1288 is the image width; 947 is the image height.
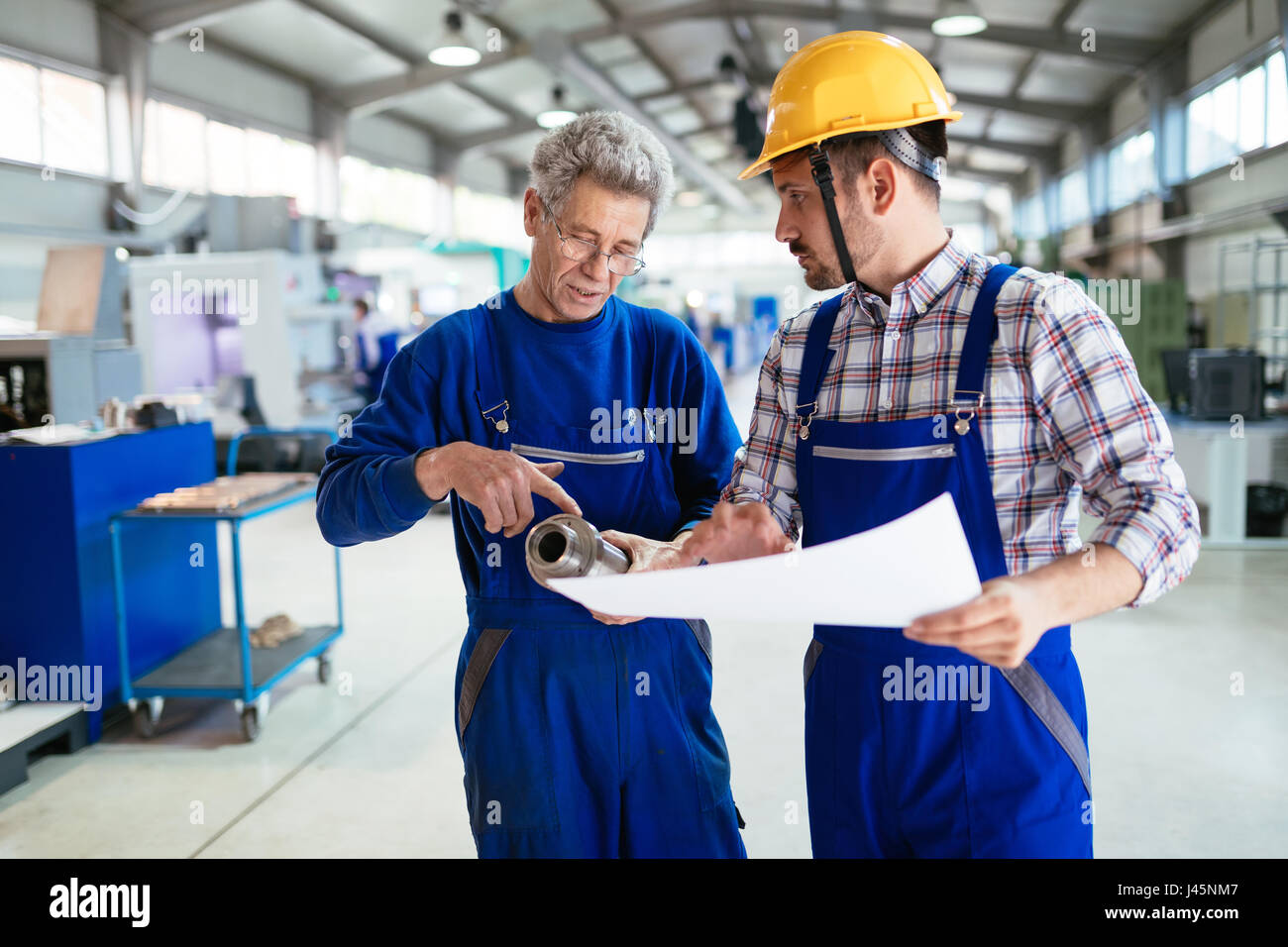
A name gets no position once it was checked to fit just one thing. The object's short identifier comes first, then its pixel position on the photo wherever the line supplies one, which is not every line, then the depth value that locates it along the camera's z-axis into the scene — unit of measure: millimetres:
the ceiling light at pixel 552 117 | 13938
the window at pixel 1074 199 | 20188
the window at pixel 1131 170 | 15719
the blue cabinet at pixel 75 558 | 3799
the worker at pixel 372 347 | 10055
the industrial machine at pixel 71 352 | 4723
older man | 1595
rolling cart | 3863
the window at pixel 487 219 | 21750
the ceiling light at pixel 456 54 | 10875
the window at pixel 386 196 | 17406
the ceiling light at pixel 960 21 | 10484
